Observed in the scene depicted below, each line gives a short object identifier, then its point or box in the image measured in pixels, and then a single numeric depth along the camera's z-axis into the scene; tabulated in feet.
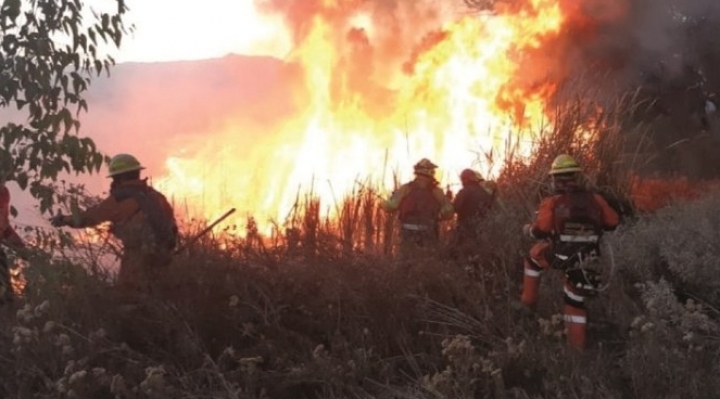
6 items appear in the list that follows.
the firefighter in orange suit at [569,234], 18.01
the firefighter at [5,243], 14.55
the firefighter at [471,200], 26.12
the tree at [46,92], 11.61
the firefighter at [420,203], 26.50
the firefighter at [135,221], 17.06
